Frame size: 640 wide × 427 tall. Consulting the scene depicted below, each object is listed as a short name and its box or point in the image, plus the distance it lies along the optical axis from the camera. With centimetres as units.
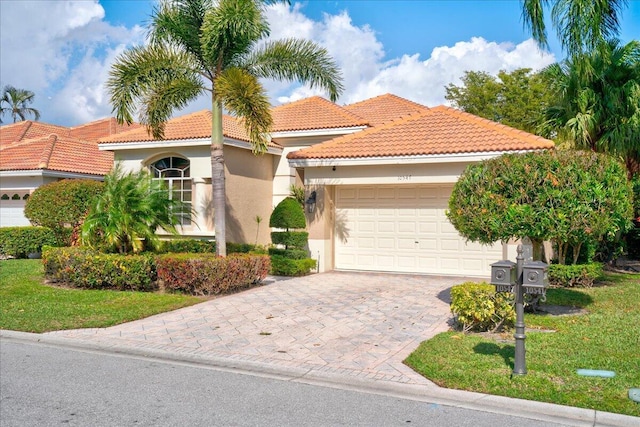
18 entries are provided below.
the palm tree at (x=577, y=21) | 1162
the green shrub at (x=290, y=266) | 1548
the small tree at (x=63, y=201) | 1670
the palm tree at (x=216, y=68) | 1291
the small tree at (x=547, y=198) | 884
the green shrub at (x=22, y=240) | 1912
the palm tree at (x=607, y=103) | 1471
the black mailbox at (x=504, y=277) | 651
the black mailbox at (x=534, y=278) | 633
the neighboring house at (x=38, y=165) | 2089
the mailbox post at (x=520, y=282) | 637
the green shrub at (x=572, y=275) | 1271
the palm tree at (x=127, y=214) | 1327
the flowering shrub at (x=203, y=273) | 1249
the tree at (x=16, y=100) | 4784
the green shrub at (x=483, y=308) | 855
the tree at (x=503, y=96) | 2908
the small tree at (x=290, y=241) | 1559
